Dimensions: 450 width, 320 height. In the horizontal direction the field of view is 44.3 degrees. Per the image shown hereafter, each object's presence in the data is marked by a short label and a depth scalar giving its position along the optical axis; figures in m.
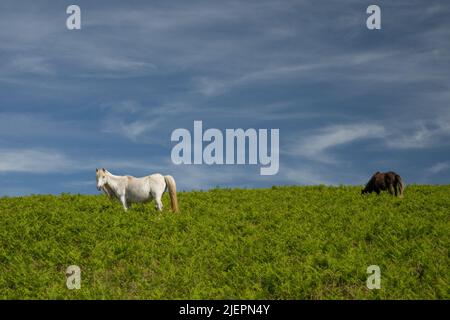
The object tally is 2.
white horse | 19.44
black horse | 25.64
